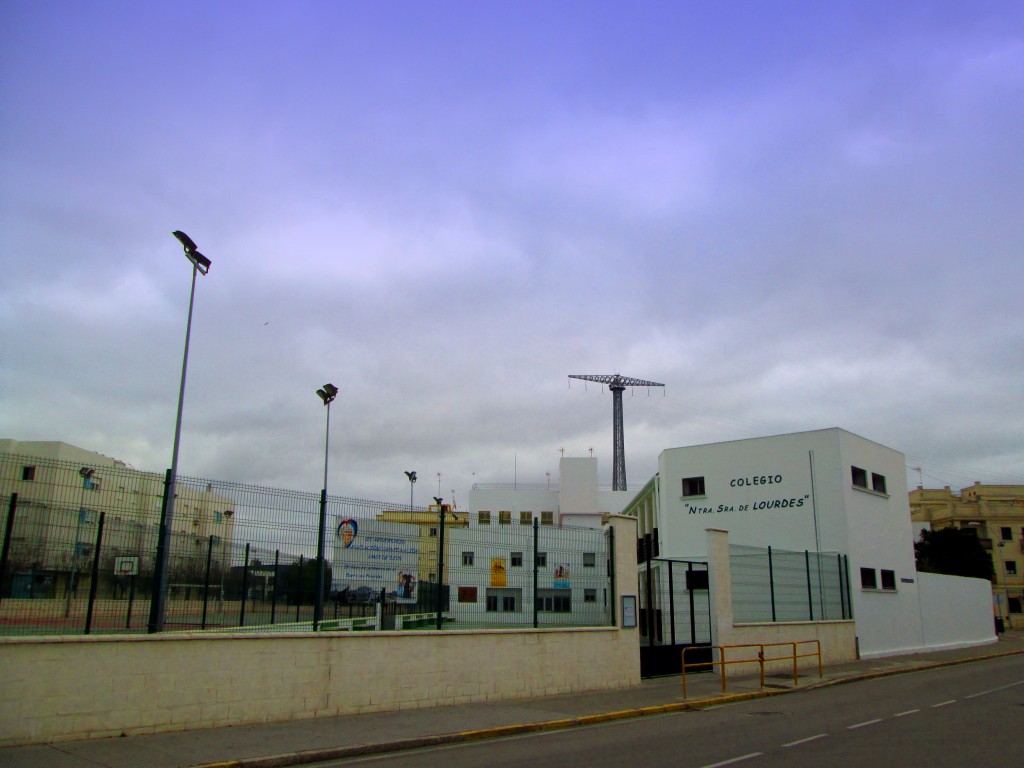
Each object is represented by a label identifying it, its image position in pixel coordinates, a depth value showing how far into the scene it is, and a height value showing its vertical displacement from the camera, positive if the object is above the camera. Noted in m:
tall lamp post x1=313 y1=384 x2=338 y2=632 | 13.41 +0.17
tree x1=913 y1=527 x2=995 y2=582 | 64.69 +2.57
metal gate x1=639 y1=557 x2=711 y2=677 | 19.98 -0.87
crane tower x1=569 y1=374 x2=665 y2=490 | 104.31 +23.08
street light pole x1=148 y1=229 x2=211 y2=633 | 11.62 +0.39
